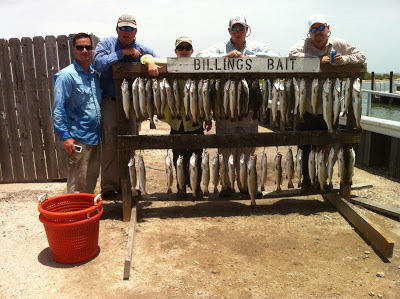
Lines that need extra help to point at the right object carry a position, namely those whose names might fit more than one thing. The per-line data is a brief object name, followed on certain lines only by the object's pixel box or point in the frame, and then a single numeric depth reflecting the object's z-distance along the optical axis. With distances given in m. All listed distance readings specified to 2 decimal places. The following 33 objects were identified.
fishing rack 5.01
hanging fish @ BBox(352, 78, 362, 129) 5.17
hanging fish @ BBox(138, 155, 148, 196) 5.14
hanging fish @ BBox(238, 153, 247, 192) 5.27
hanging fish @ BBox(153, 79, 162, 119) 5.01
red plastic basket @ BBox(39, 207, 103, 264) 4.01
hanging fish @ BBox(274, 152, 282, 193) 5.37
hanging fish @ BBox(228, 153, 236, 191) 5.22
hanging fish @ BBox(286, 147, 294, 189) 5.37
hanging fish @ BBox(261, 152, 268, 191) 5.25
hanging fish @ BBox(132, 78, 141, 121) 4.98
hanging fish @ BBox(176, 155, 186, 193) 5.21
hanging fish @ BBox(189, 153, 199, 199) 5.21
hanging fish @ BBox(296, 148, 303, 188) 5.35
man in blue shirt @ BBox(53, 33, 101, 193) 4.88
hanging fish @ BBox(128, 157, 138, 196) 5.20
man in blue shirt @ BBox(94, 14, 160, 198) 5.09
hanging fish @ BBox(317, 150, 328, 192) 5.41
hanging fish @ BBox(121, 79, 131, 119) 4.97
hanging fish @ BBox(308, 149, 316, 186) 5.47
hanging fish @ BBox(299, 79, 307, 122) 5.13
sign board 4.99
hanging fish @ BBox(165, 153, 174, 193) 5.15
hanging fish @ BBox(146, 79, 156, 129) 5.02
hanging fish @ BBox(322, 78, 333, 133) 5.12
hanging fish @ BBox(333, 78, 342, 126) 5.14
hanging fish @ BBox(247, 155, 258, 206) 5.28
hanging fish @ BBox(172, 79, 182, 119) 5.08
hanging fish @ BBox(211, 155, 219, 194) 5.28
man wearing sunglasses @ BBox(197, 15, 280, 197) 5.34
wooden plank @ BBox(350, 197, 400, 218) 5.48
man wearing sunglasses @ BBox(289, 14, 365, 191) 5.21
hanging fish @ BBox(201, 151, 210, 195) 5.16
